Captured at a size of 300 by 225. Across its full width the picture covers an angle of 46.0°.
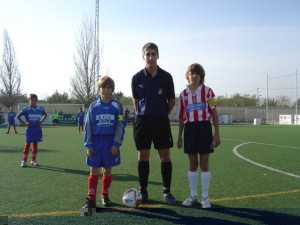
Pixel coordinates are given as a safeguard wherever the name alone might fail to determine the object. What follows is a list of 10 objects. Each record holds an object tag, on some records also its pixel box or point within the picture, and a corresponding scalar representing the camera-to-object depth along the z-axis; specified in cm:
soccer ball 454
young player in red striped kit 473
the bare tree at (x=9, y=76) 4494
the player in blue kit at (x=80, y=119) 2356
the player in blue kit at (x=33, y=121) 874
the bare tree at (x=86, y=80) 4316
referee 491
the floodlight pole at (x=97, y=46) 4305
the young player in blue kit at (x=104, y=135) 463
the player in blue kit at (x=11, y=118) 2328
